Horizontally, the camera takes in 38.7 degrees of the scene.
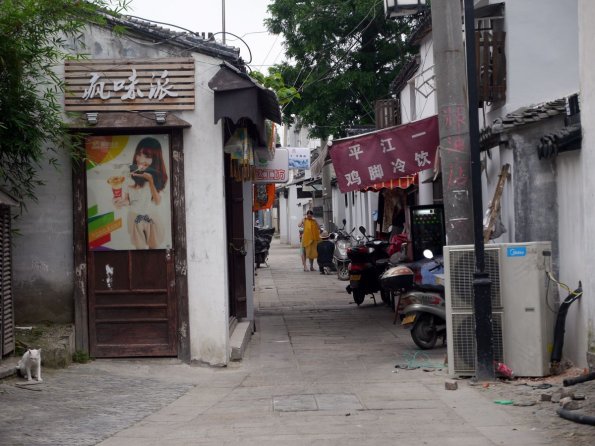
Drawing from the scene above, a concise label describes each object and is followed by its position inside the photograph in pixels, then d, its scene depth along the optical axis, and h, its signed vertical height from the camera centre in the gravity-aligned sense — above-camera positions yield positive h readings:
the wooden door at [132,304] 11.05 -1.05
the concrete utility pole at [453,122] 10.46 +1.13
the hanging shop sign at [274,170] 15.12 +0.89
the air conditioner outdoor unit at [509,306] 9.52 -1.07
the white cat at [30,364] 9.27 -1.51
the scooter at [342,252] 24.92 -1.04
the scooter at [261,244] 31.38 -0.92
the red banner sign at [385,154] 13.14 +0.97
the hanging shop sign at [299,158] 19.83 +1.44
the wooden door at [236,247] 14.28 -0.46
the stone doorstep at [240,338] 11.50 -1.74
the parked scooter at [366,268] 17.70 -1.08
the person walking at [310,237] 27.98 -0.65
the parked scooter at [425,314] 11.81 -1.39
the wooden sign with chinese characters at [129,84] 10.81 +1.78
